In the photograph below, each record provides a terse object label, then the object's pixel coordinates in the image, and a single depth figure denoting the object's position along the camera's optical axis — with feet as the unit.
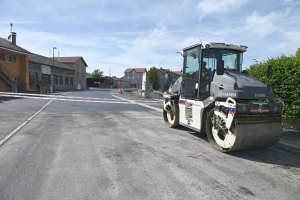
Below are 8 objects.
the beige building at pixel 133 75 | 355.75
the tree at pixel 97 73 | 306.18
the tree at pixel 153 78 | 223.57
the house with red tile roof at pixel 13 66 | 84.74
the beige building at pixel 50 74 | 120.88
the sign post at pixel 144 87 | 85.58
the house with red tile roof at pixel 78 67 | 190.39
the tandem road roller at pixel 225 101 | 16.57
